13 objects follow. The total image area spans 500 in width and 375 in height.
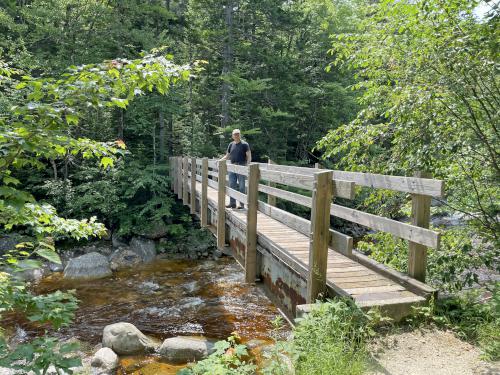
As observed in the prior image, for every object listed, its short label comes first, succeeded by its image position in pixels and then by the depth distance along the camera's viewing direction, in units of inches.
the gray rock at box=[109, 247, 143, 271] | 547.8
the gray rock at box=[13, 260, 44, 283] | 478.0
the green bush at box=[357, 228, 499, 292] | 168.1
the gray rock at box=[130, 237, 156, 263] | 589.3
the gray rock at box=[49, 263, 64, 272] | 516.1
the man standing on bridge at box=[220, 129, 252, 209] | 340.2
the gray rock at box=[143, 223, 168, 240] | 636.4
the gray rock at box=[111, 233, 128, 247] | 616.9
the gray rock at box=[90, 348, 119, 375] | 269.3
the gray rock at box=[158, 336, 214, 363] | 283.3
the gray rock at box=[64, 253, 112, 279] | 487.5
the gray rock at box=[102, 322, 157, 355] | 293.4
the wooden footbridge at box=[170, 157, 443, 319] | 139.3
